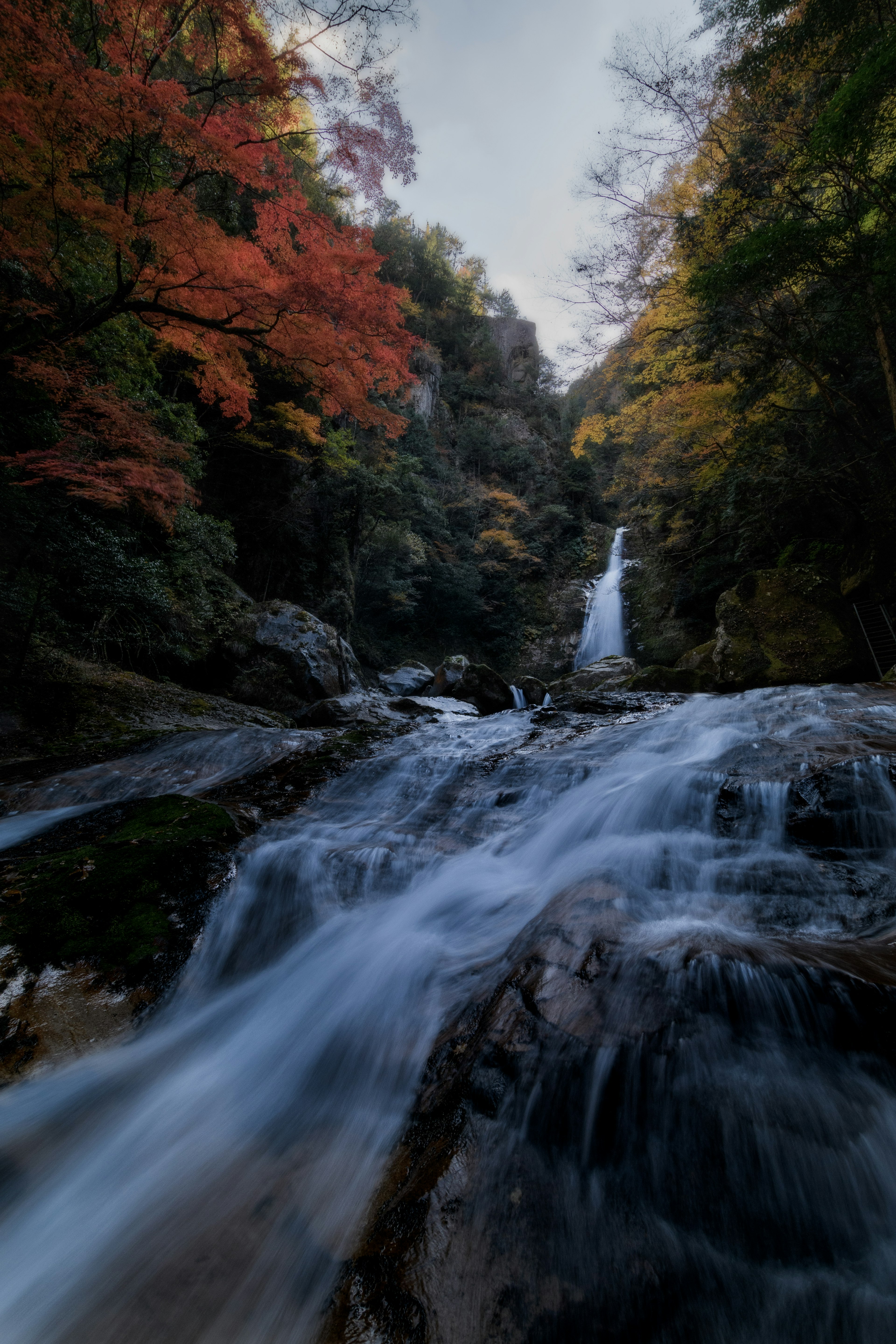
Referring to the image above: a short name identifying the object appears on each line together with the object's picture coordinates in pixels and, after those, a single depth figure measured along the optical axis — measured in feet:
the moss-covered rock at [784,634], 30.50
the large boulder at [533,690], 49.03
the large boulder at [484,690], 46.62
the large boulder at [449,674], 48.65
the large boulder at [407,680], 54.90
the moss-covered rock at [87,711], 19.12
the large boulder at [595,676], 46.11
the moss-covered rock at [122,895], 8.22
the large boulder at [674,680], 33.78
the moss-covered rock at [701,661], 35.53
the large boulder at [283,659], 34.42
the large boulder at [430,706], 38.60
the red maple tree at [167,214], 18.49
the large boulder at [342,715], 31.45
